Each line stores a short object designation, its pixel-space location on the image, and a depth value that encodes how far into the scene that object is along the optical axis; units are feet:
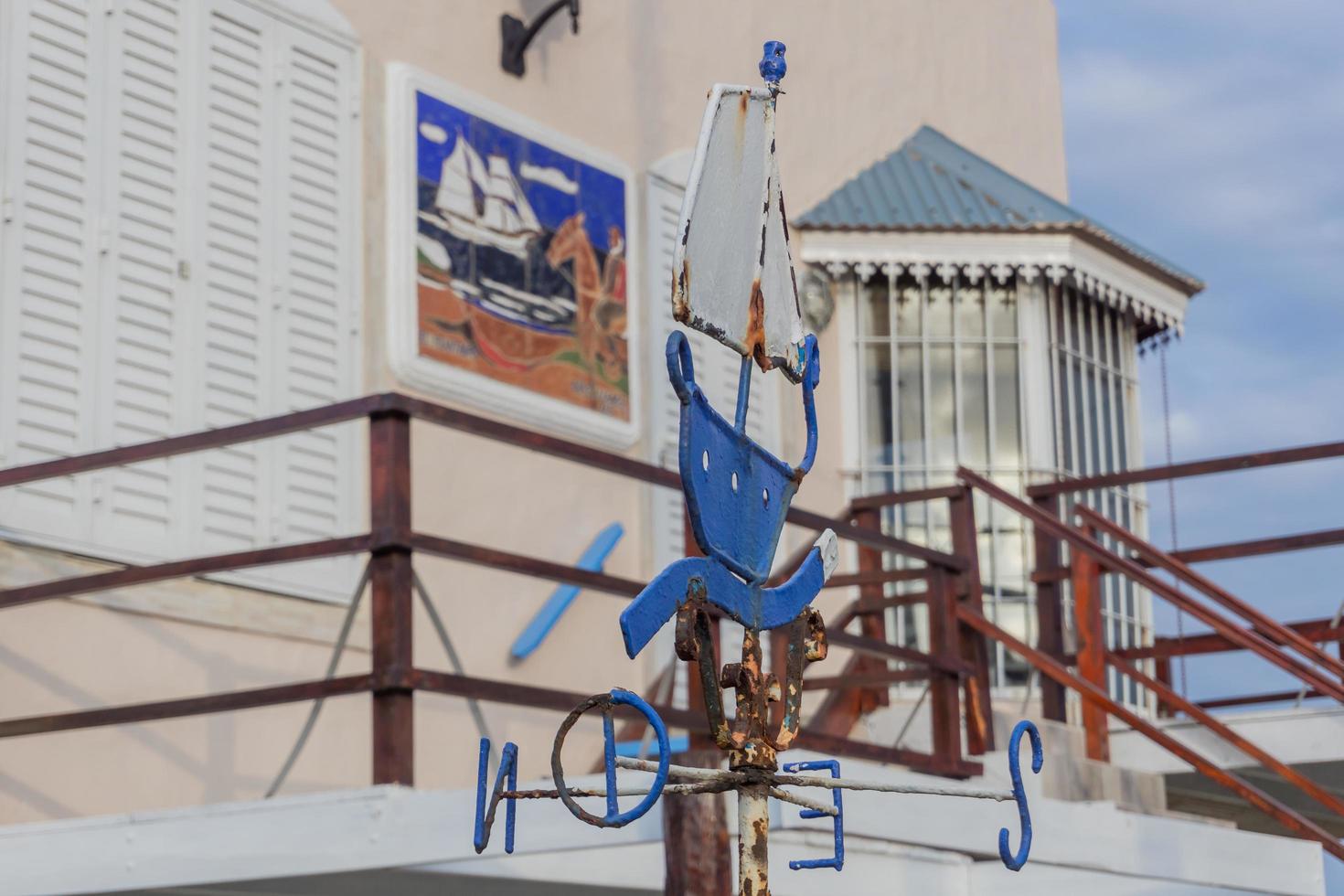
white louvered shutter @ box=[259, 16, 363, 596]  45.02
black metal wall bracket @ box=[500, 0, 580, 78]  51.81
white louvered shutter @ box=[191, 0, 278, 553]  43.19
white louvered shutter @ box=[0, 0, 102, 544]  39.33
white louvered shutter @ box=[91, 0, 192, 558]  41.07
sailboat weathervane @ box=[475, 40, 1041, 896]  15.74
